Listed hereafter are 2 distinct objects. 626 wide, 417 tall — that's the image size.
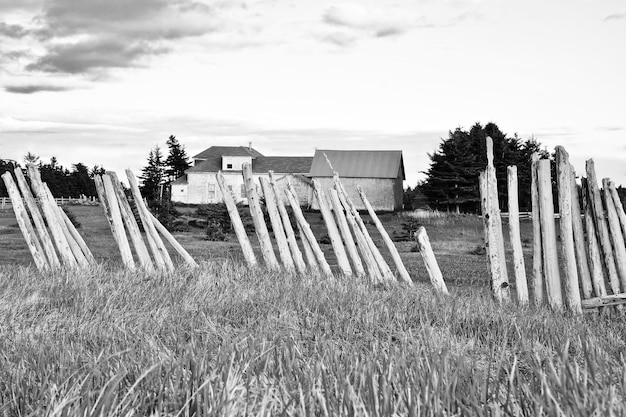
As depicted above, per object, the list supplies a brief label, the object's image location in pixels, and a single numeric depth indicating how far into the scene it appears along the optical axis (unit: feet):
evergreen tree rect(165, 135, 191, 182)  220.43
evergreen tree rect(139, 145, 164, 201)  198.39
